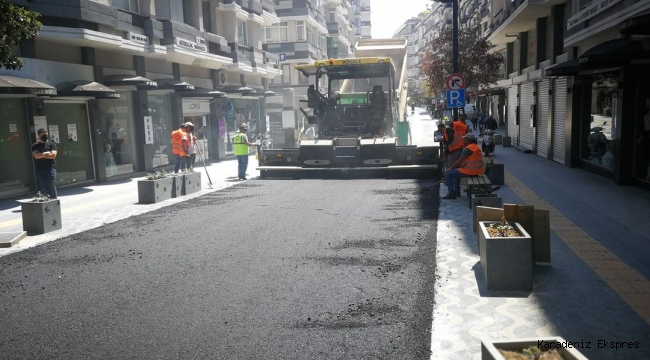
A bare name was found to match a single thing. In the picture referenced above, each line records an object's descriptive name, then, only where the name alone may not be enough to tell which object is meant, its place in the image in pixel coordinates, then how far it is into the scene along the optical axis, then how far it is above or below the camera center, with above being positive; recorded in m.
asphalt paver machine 15.91 -0.63
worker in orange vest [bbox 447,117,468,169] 12.76 -0.97
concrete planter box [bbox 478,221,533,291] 5.80 -1.67
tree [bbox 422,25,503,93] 30.06 +2.49
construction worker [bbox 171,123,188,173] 16.30 -0.82
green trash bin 20.49 -0.88
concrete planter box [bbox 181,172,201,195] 14.52 -1.77
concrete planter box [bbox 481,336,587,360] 3.10 -1.38
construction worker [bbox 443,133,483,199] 11.20 -1.13
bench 9.56 -1.44
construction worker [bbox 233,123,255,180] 17.37 -1.12
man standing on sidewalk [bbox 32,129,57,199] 12.26 -0.88
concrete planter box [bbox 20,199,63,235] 9.84 -1.67
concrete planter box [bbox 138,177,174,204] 13.13 -1.73
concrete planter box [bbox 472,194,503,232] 8.56 -1.48
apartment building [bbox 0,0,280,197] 15.06 +1.14
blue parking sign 16.92 +0.28
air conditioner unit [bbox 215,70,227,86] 27.36 +1.91
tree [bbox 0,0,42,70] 8.10 +1.46
